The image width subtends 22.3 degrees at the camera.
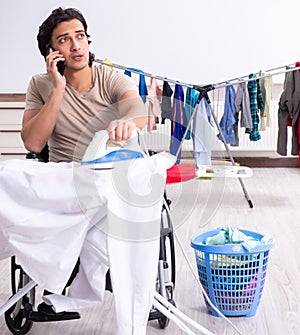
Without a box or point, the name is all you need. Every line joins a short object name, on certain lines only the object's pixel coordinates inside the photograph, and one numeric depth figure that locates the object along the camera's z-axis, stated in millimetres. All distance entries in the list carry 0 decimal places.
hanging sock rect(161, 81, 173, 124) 5013
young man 2641
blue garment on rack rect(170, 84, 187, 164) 4812
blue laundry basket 2707
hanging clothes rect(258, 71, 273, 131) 5043
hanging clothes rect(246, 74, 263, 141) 5012
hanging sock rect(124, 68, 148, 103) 5011
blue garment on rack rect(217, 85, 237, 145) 5172
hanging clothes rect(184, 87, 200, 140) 4825
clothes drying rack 4432
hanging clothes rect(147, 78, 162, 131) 5020
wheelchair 2471
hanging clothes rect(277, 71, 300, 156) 5168
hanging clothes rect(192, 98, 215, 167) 4660
